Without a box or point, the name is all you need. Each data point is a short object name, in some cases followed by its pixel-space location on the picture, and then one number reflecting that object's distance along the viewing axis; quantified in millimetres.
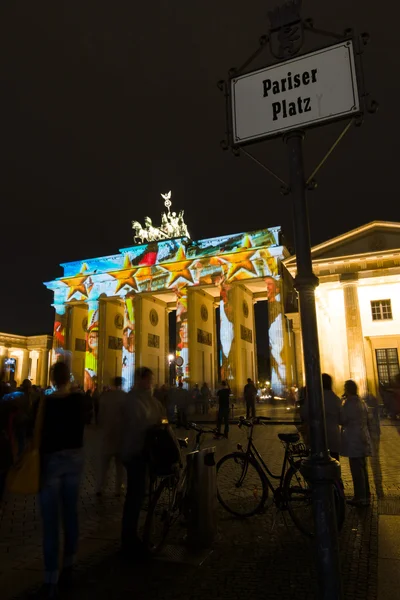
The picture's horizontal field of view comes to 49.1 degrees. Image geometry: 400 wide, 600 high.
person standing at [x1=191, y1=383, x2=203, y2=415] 29188
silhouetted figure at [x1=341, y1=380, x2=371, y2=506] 6828
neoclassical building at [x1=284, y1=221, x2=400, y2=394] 29219
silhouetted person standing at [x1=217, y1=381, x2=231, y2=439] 15838
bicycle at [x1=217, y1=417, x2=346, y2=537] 5550
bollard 5094
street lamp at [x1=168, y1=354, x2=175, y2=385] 49706
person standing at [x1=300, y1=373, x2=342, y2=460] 6953
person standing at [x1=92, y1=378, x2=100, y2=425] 21547
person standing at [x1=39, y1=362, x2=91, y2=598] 3984
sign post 2998
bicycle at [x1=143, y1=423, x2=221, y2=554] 4961
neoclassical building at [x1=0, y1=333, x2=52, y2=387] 61938
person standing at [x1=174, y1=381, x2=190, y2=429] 20234
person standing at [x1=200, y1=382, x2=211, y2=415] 28828
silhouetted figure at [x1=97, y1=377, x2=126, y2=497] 7289
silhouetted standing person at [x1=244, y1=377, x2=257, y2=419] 21833
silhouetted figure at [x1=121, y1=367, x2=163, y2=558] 4855
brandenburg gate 41844
